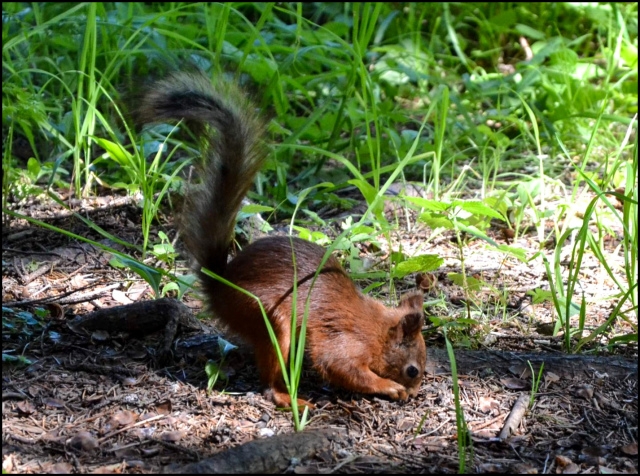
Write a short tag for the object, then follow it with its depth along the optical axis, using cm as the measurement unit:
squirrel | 509
